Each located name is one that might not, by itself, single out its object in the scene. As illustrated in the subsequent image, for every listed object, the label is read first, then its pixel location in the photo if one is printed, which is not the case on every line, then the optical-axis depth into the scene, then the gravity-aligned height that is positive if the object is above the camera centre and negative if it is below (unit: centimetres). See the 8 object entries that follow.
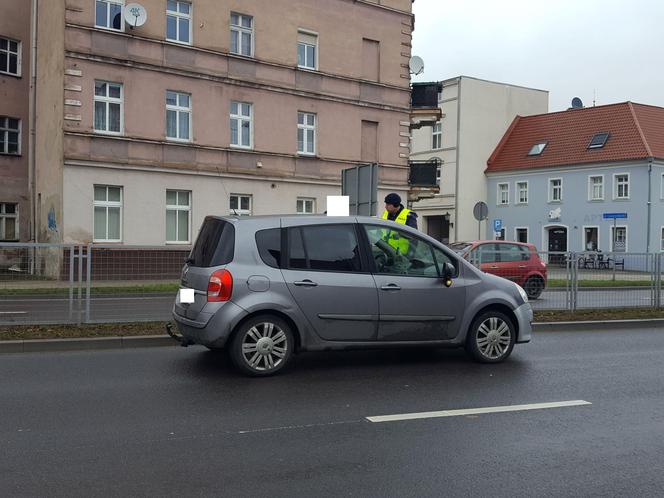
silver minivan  740 -53
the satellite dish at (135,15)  2210 +723
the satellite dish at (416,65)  3111 +807
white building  4828 +718
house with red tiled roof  4038 +425
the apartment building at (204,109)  2188 +475
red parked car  1323 -36
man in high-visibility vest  1017 +49
